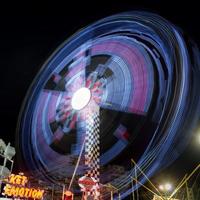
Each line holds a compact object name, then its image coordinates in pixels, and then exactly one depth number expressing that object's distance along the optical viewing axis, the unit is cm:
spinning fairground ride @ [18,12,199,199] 1967
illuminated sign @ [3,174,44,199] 2870
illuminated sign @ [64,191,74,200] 2408
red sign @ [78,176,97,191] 2250
